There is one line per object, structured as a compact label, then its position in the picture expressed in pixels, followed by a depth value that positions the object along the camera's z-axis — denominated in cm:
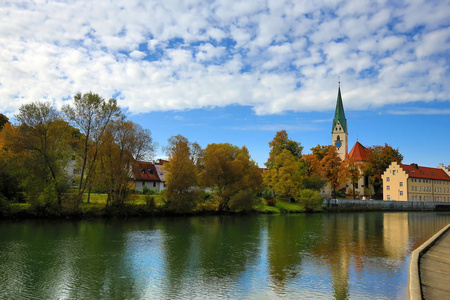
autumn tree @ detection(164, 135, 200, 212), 4984
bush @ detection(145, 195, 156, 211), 4872
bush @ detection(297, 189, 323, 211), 6662
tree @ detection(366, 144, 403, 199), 9262
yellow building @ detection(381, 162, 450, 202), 8669
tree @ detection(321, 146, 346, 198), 7662
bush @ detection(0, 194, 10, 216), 3757
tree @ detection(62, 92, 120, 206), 4425
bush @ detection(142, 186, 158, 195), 6036
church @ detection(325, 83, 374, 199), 9918
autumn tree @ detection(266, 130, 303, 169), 7725
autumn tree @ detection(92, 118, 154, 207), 4584
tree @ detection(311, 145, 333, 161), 8419
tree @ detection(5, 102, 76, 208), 4034
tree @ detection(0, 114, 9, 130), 7164
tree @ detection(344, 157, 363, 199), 8179
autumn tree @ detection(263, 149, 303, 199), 6644
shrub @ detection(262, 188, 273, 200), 6881
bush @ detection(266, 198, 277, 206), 6644
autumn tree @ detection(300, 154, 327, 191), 7344
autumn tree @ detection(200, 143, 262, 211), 5531
